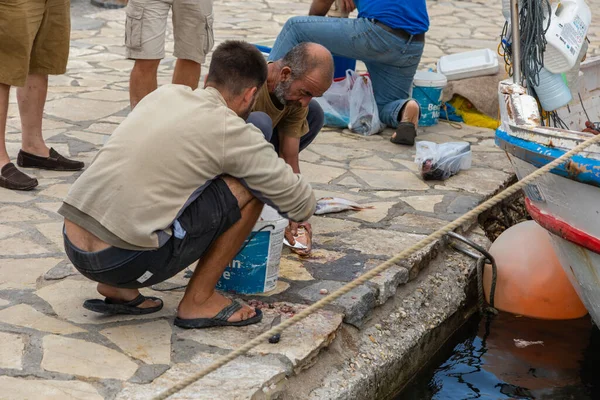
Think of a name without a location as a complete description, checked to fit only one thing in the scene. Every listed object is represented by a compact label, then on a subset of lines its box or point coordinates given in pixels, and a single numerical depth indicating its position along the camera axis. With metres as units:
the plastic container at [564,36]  8.53
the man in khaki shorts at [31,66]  8.27
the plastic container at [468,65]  12.78
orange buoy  8.37
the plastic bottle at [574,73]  9.01
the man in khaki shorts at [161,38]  9.35
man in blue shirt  10.70
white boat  6.40
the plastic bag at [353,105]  11.57
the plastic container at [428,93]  11.99
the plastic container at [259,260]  6.45
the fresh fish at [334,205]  8.65
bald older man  7.04
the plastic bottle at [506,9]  9.02
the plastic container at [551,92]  8.67
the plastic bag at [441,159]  9.86
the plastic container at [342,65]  12.16
